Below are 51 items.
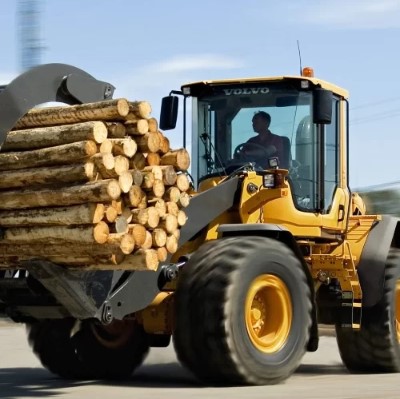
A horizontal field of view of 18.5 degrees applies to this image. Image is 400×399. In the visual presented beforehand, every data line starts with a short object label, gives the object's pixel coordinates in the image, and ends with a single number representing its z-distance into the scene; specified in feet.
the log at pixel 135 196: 32.81
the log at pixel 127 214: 32.91
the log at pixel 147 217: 33.09
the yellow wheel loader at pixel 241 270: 35.60
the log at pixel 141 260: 33.27
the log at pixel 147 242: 33.37
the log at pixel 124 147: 32.76
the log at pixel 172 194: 34.24
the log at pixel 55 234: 32.04
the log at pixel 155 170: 33.47
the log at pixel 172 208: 34.19
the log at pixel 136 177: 32.96
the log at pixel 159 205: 33.76
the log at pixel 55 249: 32.60
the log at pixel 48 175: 31.99
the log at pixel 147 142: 33.53
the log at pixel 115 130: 32.94
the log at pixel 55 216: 31.89
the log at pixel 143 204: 33.30
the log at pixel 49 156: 32.01
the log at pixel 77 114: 33.01
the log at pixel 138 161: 33.42
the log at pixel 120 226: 32.48
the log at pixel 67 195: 31.83
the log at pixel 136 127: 33.27
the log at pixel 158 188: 33.55
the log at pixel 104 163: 32.01
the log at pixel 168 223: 33.96
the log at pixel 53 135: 32.30
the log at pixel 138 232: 32.91
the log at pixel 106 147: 32.30
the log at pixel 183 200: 34.73
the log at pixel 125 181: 32.35
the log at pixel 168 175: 33.99
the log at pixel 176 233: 34.34
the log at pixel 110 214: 32.12
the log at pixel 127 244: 32.48
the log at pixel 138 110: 33.24
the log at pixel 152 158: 33.78
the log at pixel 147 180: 33.27
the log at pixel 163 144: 34.09
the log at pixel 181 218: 34.52
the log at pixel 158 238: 33.63
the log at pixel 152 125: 33.60
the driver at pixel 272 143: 41.91
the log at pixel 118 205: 32.35
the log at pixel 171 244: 34.17
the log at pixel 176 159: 34.45
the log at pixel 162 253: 33.83
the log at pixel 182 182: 34.55
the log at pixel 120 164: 32.37
